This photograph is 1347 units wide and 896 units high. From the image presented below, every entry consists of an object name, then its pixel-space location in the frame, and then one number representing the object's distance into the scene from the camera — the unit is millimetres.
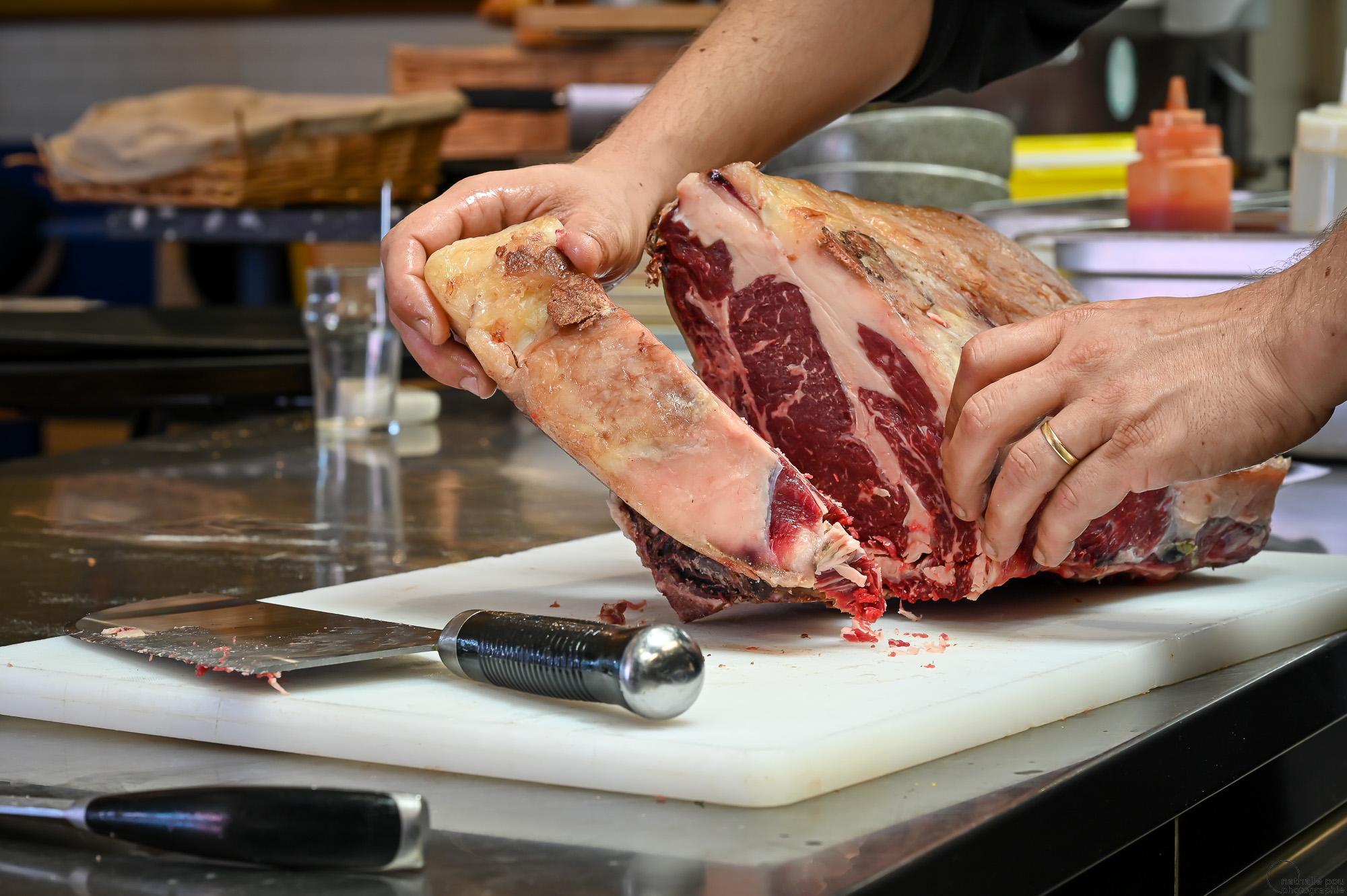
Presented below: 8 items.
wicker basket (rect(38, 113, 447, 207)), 5316
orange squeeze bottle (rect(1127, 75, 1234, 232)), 2492
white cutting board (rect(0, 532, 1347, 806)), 1010
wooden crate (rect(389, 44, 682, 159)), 5531
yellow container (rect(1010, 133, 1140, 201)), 4719
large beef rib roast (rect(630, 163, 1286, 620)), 1419
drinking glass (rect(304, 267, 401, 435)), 2801
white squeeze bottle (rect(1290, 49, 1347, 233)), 2385
